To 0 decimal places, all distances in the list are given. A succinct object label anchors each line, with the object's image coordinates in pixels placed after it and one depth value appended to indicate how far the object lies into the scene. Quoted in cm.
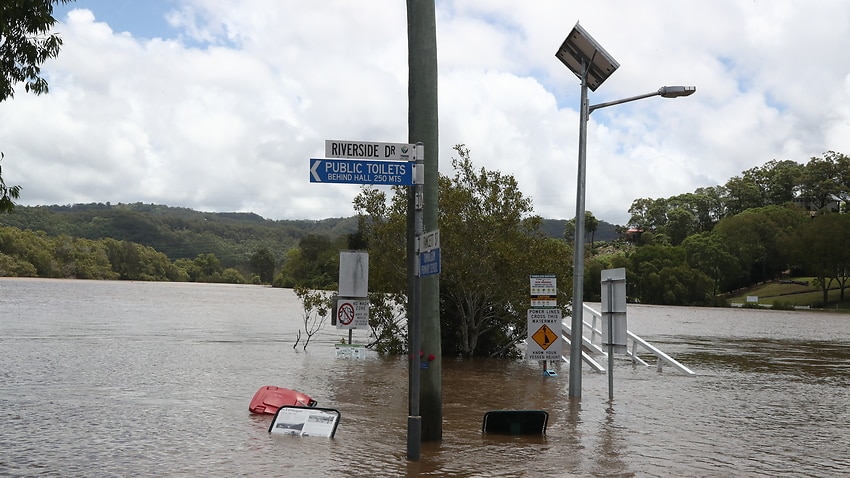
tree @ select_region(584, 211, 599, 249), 15725
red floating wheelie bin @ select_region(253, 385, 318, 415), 1444
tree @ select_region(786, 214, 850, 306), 10022
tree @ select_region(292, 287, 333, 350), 2933
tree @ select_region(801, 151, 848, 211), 14800
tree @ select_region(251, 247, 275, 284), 17562
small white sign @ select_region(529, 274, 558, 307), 1820
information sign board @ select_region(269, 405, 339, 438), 1235
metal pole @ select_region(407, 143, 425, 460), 1026
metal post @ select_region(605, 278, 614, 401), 1688
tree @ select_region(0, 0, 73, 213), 1176
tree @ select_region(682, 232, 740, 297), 11431
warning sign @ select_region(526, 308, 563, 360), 1833
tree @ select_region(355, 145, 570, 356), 2595
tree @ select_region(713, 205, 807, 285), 11988
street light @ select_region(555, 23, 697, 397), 1636
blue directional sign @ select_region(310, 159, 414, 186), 1013
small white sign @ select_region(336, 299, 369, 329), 2545
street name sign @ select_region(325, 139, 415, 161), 1012
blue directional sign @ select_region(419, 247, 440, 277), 984
